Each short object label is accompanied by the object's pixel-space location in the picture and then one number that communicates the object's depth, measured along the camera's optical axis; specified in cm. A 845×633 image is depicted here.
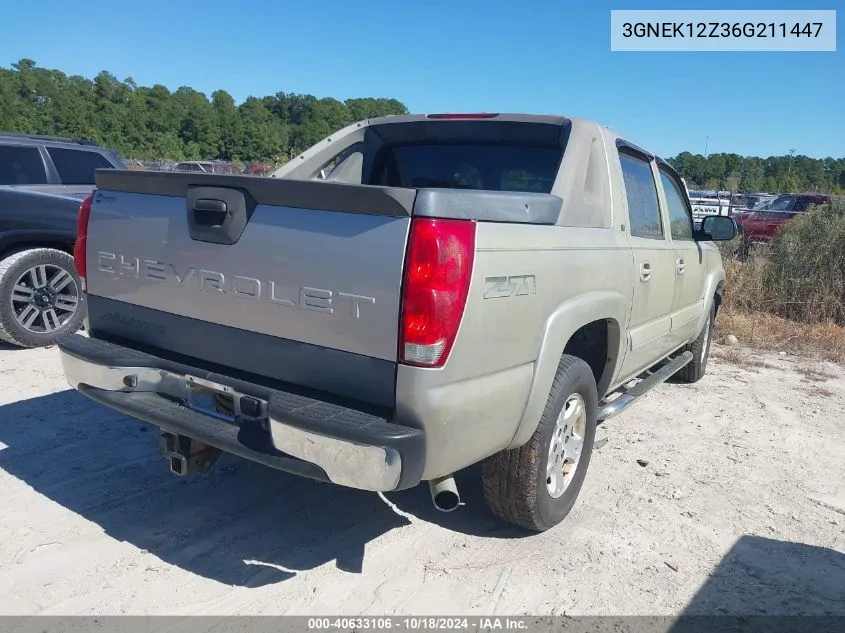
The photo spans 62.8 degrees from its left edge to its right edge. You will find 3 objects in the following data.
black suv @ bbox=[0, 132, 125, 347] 604
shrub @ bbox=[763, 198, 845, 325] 940
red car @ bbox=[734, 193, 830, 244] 1630
